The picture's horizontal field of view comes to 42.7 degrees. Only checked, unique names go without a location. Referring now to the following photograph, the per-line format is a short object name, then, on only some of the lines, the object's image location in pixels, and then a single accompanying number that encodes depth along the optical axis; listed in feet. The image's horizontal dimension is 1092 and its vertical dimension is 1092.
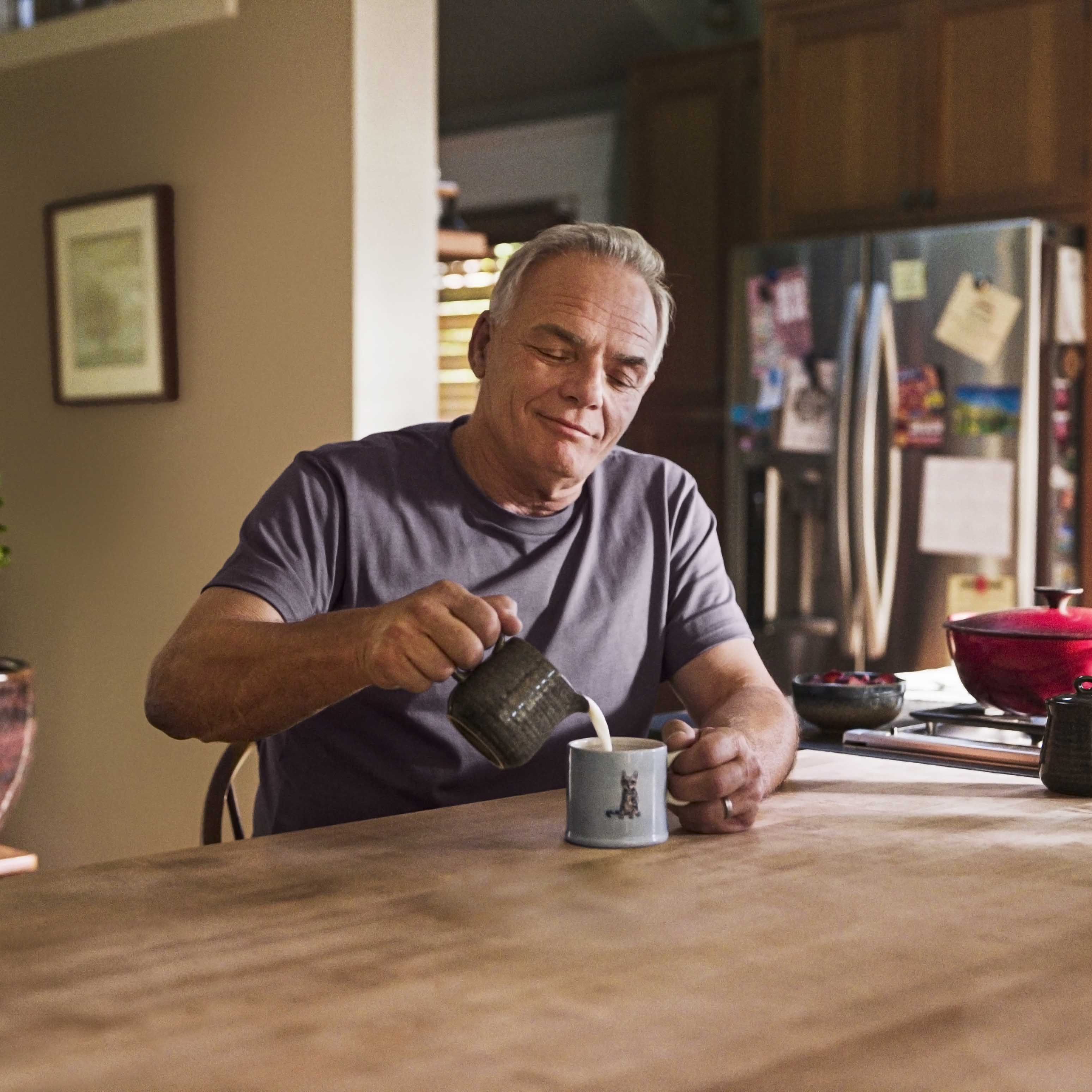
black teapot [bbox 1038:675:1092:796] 4.86
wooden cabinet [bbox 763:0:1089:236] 12.17
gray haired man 5.10
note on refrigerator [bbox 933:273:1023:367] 11.56
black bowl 5.92
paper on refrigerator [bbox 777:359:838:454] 12.61
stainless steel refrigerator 11.62
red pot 5.57
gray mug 4.07
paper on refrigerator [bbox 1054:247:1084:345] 11.79
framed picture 9.82
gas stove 5.42
